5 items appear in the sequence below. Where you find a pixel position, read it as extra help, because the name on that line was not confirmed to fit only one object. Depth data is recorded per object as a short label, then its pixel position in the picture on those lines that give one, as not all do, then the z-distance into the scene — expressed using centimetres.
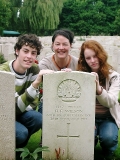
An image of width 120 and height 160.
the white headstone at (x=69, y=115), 358
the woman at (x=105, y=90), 386
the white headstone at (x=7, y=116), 356
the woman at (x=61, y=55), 424
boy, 380
